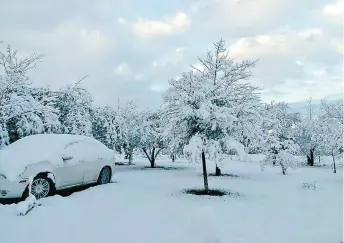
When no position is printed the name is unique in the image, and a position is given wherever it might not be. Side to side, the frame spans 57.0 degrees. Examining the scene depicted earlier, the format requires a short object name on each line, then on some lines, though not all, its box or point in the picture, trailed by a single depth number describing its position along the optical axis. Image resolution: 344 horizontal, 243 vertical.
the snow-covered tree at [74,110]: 17.62
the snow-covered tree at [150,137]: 23.51
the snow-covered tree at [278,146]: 19.88
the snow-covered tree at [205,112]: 9.76
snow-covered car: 7.93
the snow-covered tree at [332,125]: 17.83
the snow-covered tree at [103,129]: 20.61
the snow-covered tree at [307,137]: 32.31
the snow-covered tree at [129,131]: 22.16
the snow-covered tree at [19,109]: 12.90
